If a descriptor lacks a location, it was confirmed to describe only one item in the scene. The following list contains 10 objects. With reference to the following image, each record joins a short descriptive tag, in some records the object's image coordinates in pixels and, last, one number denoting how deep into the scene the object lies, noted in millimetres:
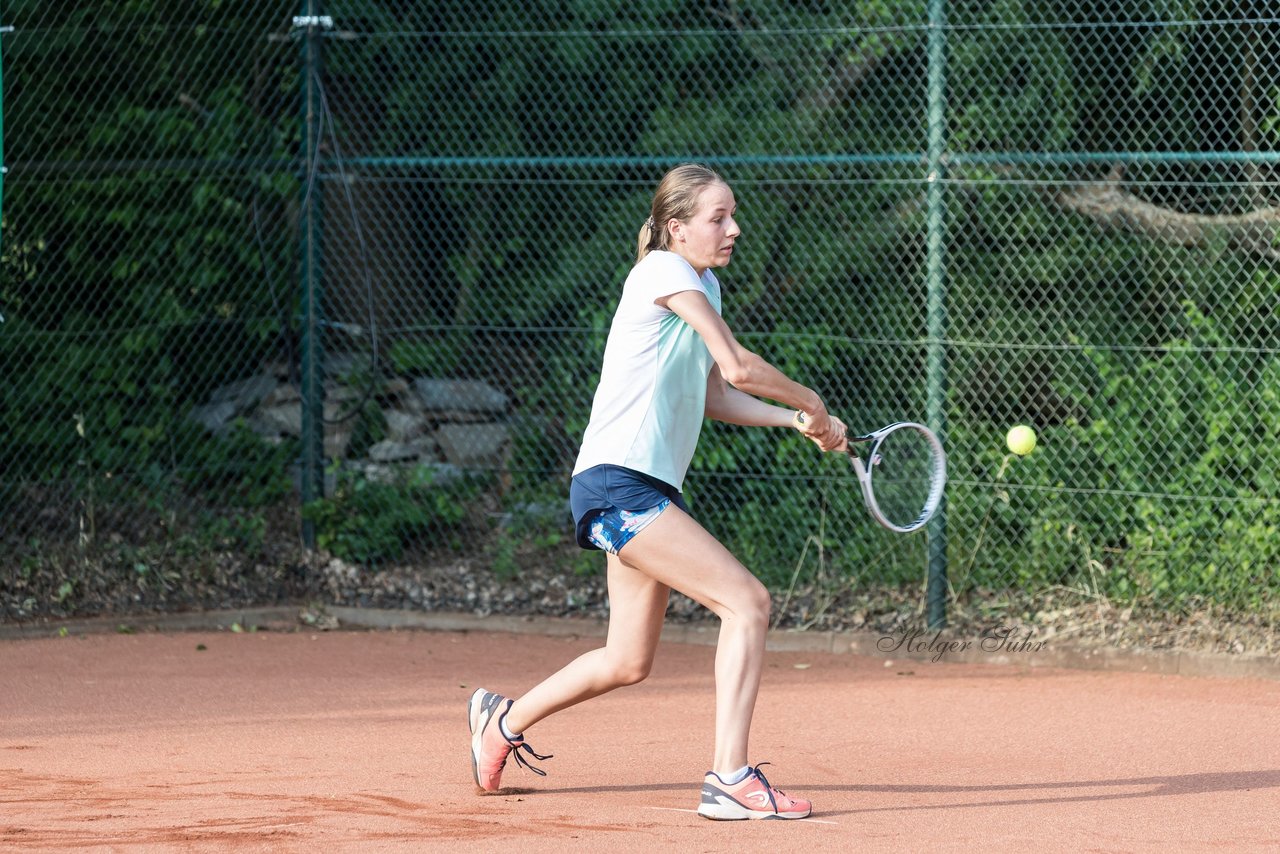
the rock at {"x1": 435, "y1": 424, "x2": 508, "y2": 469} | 16875
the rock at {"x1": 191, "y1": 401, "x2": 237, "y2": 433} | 16750
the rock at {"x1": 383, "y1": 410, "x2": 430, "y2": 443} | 17281
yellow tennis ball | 11250
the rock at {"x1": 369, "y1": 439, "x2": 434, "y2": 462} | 17031
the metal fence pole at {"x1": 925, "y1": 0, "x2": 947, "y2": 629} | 14469
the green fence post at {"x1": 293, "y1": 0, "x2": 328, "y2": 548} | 16484
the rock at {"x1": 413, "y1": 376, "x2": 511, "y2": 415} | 17062
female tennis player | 8367
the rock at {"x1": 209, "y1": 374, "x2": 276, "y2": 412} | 17047
